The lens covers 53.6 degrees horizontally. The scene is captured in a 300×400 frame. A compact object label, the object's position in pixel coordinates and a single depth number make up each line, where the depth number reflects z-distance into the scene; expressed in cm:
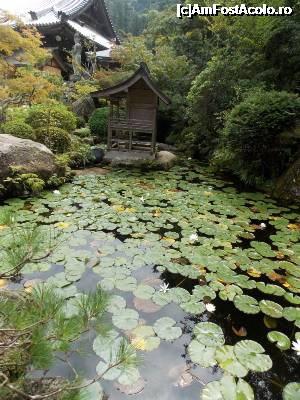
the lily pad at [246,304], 285
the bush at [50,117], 844
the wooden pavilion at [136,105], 911
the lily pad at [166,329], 250
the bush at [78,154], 828
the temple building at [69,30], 1619
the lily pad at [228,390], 198
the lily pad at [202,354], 226
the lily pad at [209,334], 245
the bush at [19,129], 764
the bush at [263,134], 637
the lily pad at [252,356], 223
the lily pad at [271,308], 281
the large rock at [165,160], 898
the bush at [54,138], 820
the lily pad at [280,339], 245
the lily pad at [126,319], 256
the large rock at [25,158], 558
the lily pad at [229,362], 217
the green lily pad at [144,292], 297
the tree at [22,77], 987
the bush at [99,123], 1199
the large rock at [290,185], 605
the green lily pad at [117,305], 273
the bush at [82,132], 1070
